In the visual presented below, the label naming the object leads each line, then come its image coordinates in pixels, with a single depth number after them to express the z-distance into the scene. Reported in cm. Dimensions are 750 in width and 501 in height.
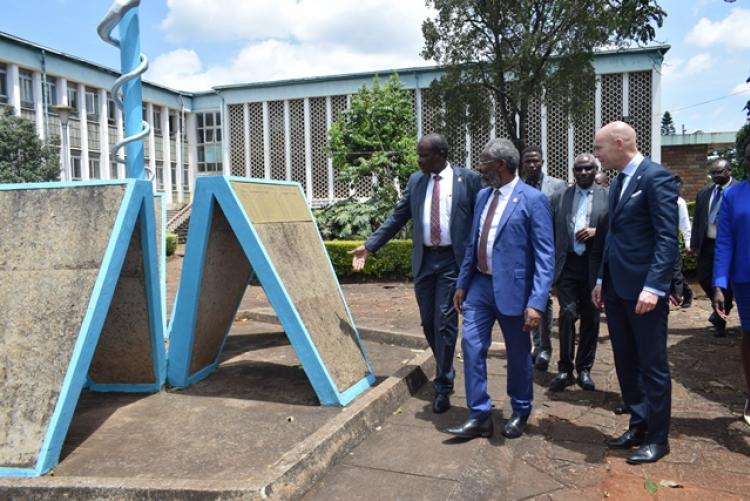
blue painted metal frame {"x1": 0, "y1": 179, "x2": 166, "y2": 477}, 341
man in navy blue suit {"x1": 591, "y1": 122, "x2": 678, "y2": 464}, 348
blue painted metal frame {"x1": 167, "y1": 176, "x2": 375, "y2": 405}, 436
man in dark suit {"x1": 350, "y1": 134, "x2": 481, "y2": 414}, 449
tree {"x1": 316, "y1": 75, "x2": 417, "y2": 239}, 1739
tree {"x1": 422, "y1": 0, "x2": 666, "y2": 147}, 1212
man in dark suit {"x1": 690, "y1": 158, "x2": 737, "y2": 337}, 711
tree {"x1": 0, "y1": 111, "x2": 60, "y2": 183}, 1823
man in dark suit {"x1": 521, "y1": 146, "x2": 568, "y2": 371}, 562
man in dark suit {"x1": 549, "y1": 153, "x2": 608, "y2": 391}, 506
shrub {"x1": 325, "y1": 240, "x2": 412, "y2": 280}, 1305
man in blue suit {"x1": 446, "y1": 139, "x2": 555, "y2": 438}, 386
